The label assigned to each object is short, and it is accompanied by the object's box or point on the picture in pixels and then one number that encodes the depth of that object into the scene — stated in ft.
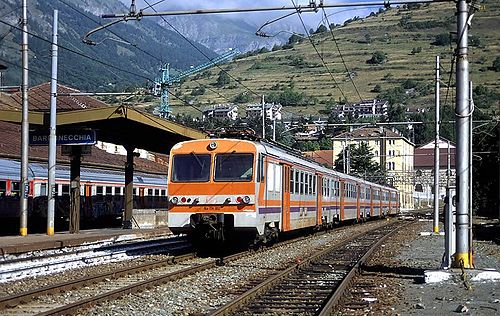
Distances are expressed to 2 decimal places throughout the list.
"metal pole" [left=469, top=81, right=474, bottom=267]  45.32
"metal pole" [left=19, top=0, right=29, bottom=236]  82.64
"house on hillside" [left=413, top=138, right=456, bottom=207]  361.61
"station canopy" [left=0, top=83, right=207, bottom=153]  83.56
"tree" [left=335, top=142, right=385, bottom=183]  253.85
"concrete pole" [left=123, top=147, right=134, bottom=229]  107.65
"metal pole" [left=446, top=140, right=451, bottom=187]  113.91
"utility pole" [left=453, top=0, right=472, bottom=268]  44.57
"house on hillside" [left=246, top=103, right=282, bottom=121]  338.54
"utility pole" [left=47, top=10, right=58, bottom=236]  85.76
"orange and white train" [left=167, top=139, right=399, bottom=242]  59.21
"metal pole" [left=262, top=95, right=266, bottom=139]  120.14
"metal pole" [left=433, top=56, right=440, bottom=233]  100.52
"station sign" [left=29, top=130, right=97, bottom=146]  88.53
